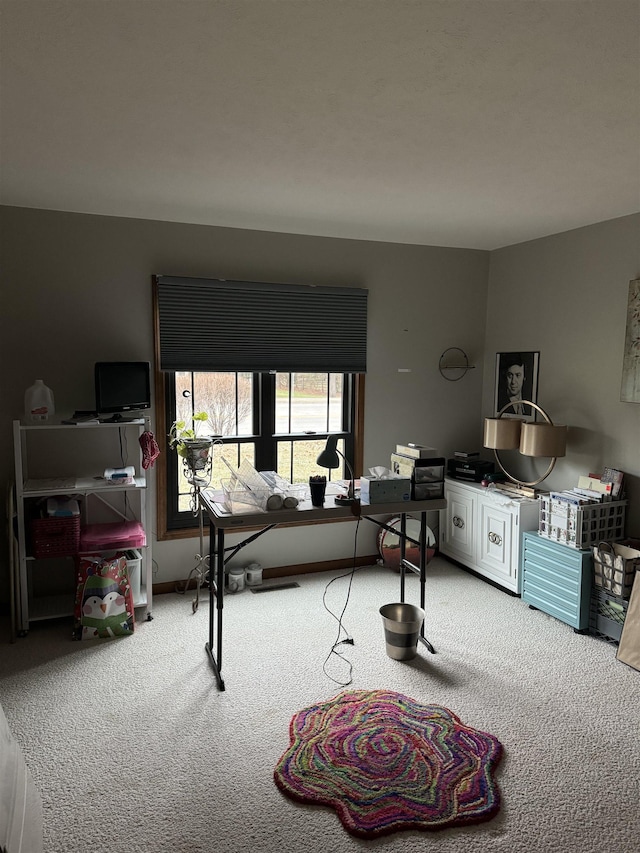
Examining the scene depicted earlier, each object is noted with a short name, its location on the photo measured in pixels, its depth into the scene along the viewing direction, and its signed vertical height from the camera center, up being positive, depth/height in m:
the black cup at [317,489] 3.35 -0.62
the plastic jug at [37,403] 3.65 -0.17
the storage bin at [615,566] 3.61 -1.12
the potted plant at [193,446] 4.02 -0.46
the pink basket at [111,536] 3.78 -1.03
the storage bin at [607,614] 3.65 -1.44
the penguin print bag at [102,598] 3.68 -1.37
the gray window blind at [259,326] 4.28 +0.39
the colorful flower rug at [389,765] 2.34 -1.66
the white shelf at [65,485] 3.66 -0.69
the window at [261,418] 4.47 -0.32
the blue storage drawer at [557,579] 3.82 -1.31
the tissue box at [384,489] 3.42 -0.63
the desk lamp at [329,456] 3.27 -0.42
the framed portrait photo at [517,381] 4.85 +0.00
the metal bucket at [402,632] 3.48 -1.47
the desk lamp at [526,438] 4.27 -0.42
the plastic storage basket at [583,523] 3.90 -0.93
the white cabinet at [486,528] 4.41 -1.17
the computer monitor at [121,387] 3.83 -0.07
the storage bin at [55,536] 3.68 -1.00
